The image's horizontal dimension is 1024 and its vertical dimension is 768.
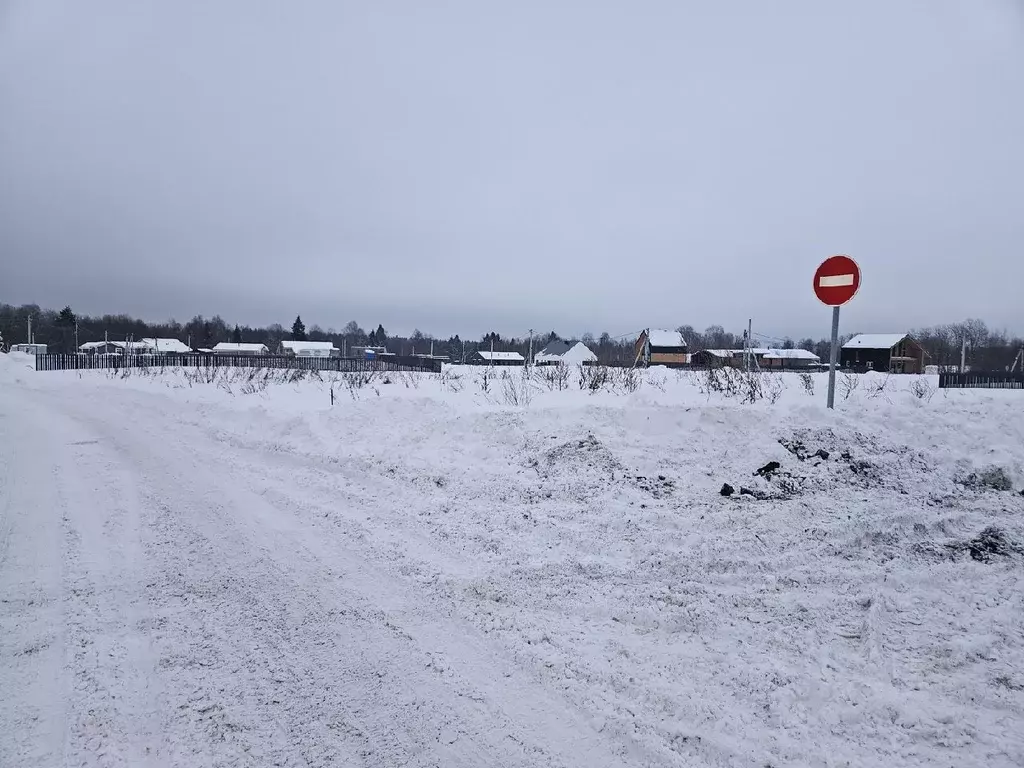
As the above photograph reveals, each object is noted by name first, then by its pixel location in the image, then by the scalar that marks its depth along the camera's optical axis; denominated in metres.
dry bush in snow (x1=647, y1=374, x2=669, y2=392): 11.54
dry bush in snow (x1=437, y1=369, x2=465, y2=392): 14.30
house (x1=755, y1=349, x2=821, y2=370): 69.62
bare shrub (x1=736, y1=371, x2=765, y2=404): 9.75
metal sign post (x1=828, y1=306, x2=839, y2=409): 8.07
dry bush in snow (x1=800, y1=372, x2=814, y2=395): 10.89
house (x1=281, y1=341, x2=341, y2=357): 97.64
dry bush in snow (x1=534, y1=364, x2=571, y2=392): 13.43
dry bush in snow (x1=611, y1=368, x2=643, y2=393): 12.20
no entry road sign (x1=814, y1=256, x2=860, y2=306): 8.11
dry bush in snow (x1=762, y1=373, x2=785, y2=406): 9.86
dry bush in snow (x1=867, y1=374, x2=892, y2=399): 10.06
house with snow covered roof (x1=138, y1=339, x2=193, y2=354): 91.31
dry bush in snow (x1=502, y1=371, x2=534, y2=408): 10.94
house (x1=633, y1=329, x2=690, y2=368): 67.06
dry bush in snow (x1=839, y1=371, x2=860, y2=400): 10.67
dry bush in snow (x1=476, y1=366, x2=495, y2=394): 13.38
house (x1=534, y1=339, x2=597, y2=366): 84.34
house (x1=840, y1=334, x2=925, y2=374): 61.03
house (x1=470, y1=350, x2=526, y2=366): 79.80
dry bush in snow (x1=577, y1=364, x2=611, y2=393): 12.79
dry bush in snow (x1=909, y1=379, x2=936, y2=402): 9.66
